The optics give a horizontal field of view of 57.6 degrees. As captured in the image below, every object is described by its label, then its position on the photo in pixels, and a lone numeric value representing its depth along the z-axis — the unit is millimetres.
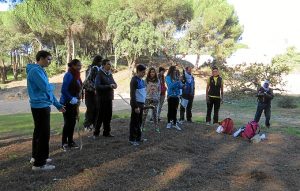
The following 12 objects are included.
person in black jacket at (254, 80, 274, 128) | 8823
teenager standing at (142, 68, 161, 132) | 6247
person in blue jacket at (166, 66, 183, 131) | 6963
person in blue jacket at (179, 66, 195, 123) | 7983
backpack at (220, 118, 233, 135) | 7390
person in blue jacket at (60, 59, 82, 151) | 4799
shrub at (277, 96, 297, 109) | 14928
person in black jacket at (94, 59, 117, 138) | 5504
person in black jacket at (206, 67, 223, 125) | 8075
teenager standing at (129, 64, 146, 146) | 5304
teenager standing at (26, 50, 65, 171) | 3896
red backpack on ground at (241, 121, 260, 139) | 7029
